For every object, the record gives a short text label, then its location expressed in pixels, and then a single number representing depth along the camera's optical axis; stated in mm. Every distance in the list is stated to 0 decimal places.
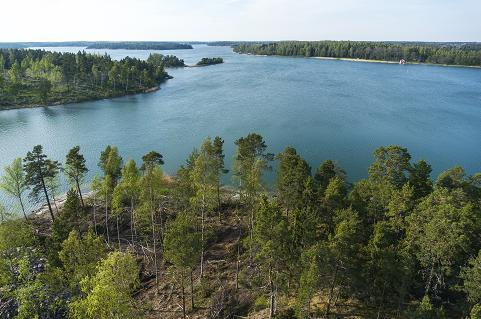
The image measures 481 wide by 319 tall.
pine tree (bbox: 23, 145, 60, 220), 43281
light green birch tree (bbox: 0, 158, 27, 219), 42906
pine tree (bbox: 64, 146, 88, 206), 44250
